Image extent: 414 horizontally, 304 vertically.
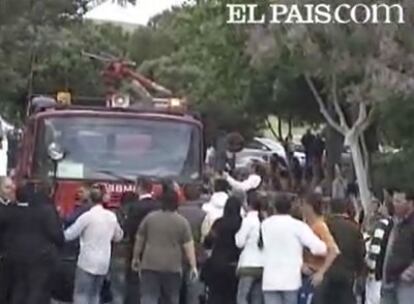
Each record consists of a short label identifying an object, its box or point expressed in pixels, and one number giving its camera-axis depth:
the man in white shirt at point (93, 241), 17.02
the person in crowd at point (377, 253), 16.36
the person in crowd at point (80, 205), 17.52
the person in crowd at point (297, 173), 37.83
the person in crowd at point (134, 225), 17.36
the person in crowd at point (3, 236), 16.81
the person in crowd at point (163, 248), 16.59
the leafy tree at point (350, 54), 27.81
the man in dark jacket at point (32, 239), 16.56
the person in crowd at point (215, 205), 17.64
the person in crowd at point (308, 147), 41.22
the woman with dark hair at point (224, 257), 16.95
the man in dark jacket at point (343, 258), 16.16
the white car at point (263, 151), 43.08
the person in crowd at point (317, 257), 16.02
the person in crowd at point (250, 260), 16.66
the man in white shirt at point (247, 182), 20.67
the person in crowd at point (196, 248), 17.62
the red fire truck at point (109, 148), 19.59
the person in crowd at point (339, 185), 31.37
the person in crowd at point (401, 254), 15.76
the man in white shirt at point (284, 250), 15.97
